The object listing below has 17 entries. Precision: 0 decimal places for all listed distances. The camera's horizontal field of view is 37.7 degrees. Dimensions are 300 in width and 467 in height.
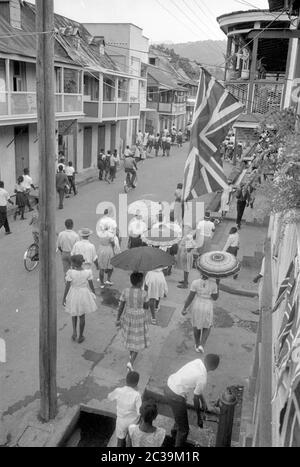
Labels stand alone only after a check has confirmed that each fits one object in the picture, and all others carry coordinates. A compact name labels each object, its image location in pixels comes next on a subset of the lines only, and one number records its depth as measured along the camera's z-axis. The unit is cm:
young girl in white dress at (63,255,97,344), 723
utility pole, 483
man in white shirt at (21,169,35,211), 1443
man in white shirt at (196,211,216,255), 1091
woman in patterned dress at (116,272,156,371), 668
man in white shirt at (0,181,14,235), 1218
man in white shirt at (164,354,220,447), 525
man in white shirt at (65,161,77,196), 1788
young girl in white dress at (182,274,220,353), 725
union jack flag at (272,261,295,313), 388
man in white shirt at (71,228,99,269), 858
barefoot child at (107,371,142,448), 506
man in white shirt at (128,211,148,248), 1051
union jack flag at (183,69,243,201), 600
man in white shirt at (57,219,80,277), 926
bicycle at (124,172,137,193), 2031
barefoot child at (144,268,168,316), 849
